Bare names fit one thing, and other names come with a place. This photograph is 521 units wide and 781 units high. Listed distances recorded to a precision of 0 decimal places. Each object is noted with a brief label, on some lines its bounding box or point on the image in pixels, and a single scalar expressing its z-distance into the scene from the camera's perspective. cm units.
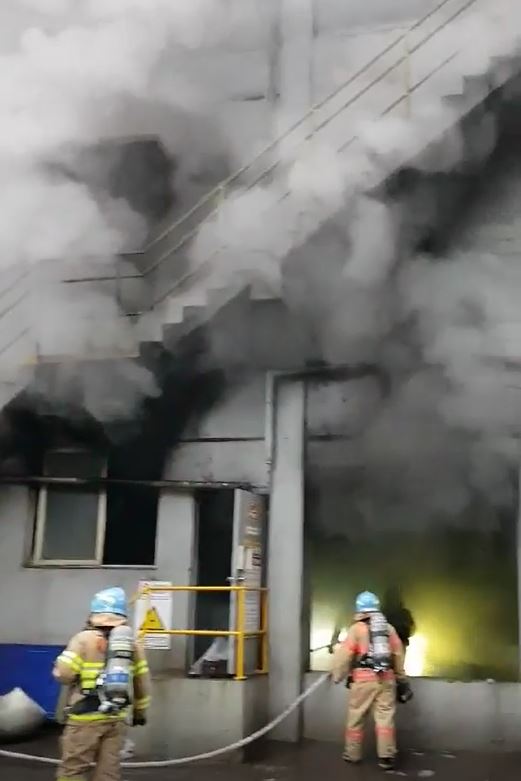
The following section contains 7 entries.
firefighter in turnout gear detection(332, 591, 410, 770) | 646
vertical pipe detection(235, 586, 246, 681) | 689
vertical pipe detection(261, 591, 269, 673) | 770
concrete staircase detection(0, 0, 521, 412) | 722
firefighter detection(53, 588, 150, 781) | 467
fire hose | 626
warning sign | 726
